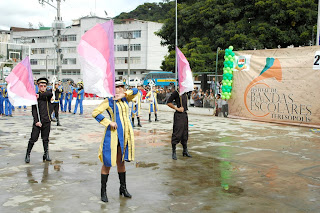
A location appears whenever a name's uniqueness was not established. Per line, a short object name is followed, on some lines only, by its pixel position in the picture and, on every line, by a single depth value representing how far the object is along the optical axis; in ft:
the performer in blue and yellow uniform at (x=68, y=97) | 75.48
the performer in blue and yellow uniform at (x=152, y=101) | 55.54
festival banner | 50.98
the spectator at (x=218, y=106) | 64.99
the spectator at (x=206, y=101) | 68.23
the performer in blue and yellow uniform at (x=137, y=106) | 49.74
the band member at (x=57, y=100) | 49.79
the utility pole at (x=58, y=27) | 98.37
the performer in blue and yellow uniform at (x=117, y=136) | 18.07
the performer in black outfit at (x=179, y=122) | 28.96
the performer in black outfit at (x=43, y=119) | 27.48
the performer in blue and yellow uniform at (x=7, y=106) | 63.48
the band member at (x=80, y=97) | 70.11
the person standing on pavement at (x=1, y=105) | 65.46
